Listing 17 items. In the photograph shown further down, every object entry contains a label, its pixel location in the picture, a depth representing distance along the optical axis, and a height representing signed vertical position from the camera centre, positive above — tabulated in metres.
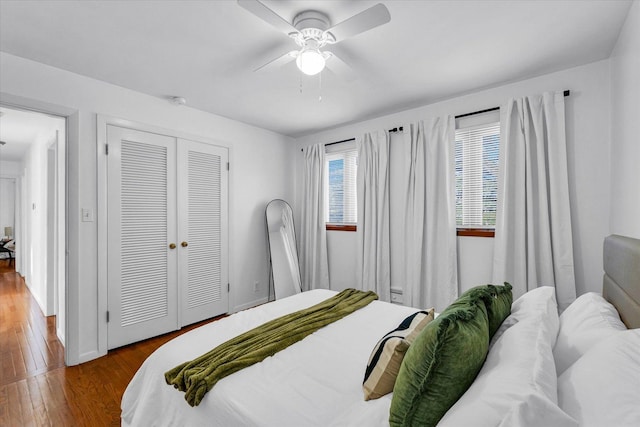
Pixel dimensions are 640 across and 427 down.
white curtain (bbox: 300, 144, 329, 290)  4.17 -0.14
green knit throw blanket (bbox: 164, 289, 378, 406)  1.25 -0.69
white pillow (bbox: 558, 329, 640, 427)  0.64 -0.43
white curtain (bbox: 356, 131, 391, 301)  3.55 -0.03
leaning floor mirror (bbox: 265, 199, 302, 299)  4.07 -0.53
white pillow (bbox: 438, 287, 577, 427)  0.64 -0.45
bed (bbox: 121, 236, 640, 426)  0.72 -0.53
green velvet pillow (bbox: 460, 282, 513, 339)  1.27 -0.42
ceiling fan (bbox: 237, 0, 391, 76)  1.51 +1.06
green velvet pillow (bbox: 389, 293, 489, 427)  0.86 -0.49
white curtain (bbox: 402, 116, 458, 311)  3.04 -0.02
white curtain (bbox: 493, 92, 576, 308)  2.45 +0.10
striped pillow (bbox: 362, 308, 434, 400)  1.11 -0.59
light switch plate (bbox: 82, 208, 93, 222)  2.59 -0.01
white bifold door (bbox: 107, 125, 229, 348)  2.81 -0.21
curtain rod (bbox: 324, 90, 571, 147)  2.45 +1.00
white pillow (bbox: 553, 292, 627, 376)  1.09 -0.47
